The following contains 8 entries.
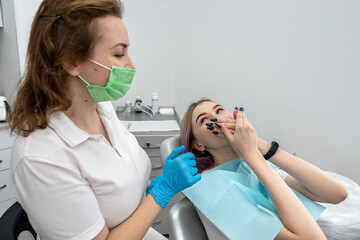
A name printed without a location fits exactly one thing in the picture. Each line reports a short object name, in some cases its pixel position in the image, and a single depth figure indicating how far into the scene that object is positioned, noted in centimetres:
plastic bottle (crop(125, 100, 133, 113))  228
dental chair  77
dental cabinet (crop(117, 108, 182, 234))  163
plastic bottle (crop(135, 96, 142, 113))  229
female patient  74
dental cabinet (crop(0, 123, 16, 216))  161
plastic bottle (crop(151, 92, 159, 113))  226
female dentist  59
